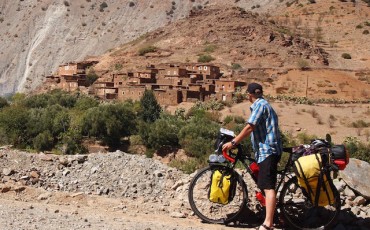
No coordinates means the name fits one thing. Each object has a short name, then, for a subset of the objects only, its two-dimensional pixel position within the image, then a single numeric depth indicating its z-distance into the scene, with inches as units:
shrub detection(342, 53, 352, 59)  1886.1
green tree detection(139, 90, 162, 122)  1134.4
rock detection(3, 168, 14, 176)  260.7
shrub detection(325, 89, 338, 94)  1473.9
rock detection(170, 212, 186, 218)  206.0
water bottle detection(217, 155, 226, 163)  197.6
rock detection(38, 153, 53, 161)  281.4
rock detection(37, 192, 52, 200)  227.0
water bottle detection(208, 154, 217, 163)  198.4
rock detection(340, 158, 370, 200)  222.7
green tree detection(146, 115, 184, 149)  883.4
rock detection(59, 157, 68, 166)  275.1
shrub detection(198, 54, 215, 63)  1775.3
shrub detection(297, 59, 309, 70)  1658.6
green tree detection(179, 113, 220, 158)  806.5
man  180.5
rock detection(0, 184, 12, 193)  232.2
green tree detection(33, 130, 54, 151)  857.5
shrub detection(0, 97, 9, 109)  1386.6
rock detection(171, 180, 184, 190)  240.5
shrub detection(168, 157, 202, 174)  331.0
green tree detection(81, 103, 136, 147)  949.8
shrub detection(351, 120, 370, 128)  1082.2
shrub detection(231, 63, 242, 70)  1670.3
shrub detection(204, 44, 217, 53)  1872.0
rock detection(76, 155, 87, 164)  277.1
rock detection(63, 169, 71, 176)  265.0
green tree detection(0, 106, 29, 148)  858.8
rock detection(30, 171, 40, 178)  261.4
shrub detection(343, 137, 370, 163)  729.4
